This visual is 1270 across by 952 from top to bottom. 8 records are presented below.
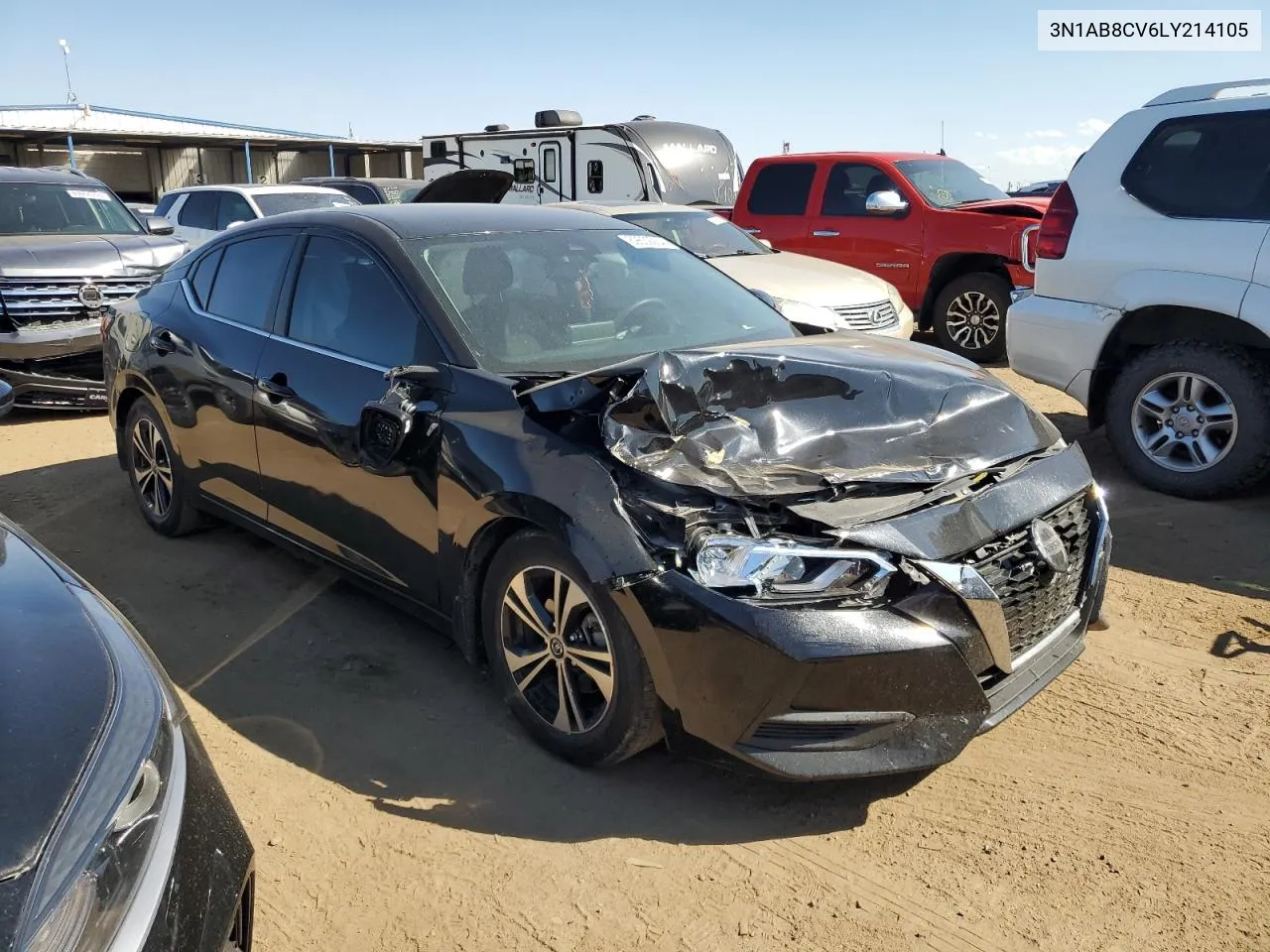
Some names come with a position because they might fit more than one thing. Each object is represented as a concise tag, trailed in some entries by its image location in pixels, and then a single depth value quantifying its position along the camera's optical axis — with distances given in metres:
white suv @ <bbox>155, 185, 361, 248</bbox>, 12.74
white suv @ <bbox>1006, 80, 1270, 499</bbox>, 5.42
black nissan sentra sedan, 2.73
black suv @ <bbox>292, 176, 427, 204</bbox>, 16.59
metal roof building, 32.59
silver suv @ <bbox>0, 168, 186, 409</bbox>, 8.02
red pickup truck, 9.83
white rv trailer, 14.77
